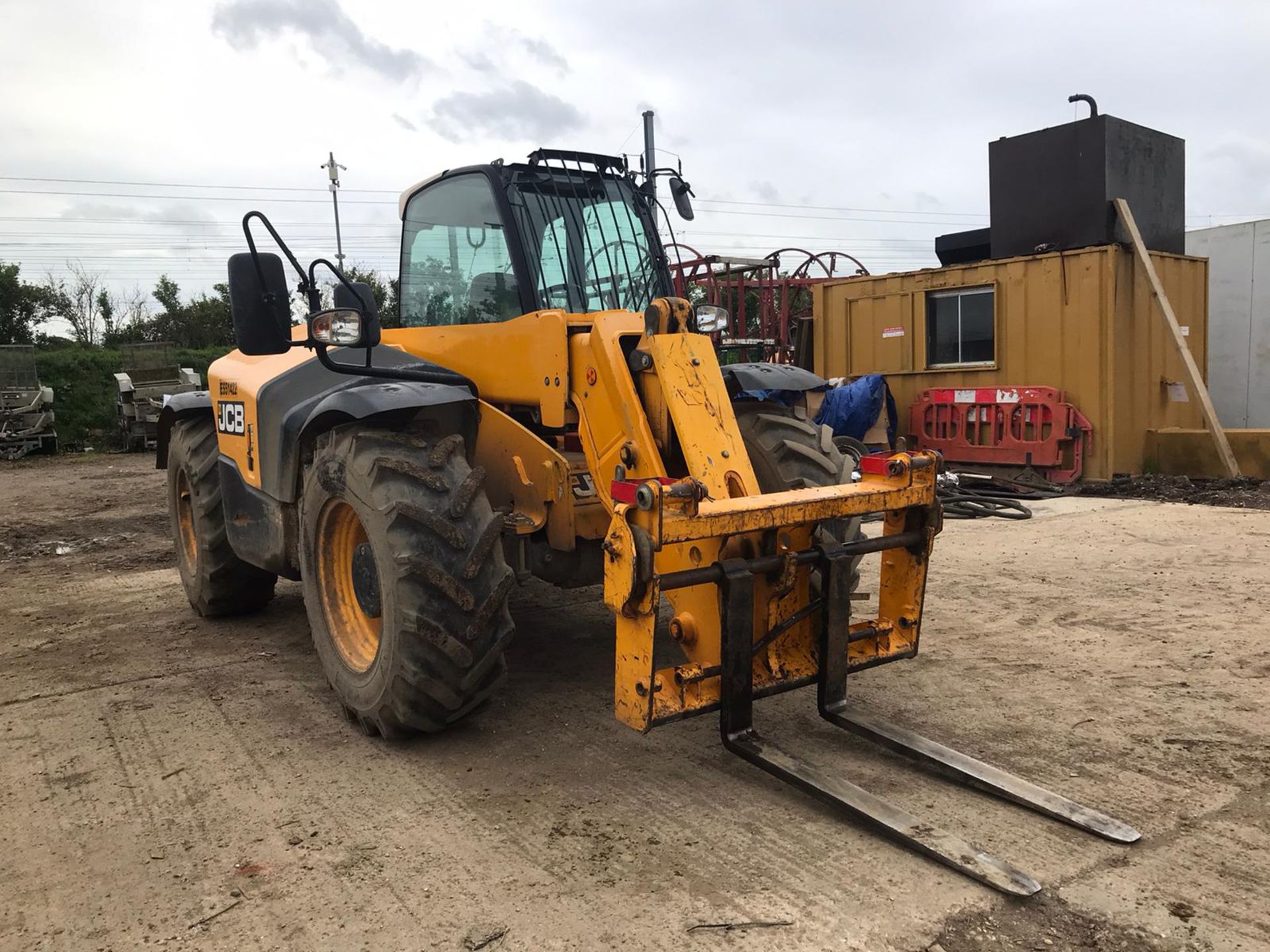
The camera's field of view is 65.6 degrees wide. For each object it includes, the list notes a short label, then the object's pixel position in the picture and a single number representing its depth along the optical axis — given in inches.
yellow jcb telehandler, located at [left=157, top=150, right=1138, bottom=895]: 128.0
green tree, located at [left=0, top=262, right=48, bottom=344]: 1418.6
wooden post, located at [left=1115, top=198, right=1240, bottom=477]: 409.7
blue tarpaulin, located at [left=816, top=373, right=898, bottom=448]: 463.8
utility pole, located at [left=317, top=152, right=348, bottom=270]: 1380.4
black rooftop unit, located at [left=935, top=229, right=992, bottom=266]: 508.4
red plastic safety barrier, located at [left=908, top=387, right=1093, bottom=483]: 426.0
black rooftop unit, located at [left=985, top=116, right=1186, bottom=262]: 431.8
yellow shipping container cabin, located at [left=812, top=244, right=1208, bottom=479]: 418.6
